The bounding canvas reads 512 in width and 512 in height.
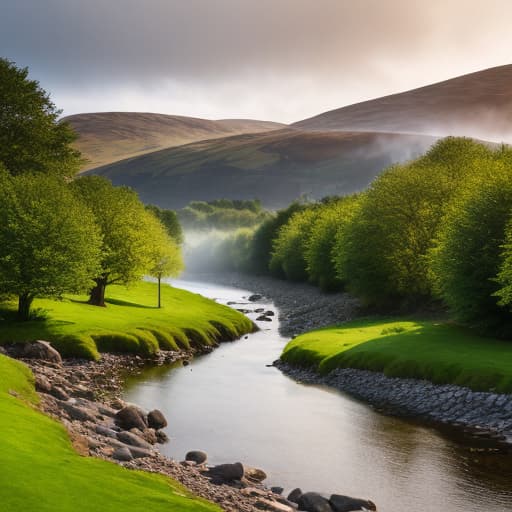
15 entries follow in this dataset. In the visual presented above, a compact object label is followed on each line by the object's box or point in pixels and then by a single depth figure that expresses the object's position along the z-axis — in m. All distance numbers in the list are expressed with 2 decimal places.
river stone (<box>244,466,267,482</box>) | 30.17
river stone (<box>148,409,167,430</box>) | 38.47
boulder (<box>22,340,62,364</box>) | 51.45
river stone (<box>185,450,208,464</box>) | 32.28
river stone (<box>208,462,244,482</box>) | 29.16
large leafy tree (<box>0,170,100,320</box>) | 58.12
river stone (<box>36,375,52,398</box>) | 37.62
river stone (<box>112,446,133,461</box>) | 28.45
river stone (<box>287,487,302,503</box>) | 27.84
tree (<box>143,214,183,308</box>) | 86.74
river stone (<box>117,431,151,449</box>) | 32.12
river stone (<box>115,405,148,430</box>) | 36.50
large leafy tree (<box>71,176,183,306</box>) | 78.62
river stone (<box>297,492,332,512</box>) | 26.80
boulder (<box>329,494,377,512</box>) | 27.14
